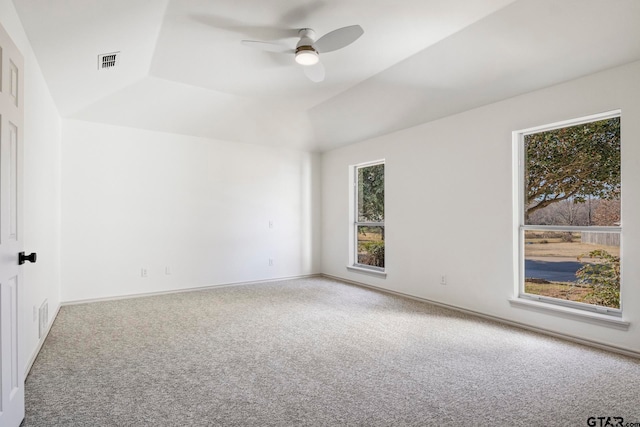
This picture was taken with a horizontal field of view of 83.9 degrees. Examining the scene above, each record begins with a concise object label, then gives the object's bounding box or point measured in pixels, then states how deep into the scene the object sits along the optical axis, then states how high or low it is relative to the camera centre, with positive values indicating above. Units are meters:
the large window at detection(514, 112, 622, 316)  3.23 +0.02
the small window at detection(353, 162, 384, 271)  5.83 -0.01
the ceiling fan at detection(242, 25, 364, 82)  2.81 +1.43
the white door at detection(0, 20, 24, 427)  1.76 -0.07
